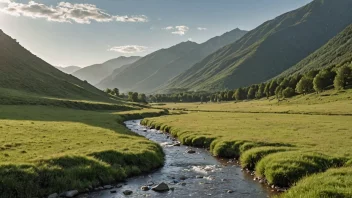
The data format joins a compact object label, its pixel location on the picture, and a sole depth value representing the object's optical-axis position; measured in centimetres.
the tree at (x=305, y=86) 15512
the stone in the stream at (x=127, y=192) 2456
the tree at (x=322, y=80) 14650
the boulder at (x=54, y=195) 2256
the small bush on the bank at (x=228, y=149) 3850
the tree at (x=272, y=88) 19812
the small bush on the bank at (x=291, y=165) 2616
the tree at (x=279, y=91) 16512
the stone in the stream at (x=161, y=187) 2539
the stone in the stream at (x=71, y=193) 2336
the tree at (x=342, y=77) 13788
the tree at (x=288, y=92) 15965
